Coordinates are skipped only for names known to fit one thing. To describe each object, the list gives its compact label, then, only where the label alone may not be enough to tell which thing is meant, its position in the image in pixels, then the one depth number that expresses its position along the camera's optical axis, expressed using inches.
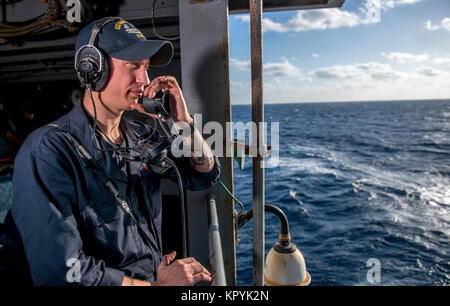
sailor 46.3
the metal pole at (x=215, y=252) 50.0
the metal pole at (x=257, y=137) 67.1
